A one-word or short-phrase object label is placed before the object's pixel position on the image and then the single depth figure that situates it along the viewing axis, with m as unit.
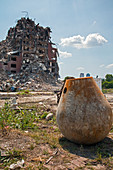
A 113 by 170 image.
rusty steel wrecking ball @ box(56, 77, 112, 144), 2.93
